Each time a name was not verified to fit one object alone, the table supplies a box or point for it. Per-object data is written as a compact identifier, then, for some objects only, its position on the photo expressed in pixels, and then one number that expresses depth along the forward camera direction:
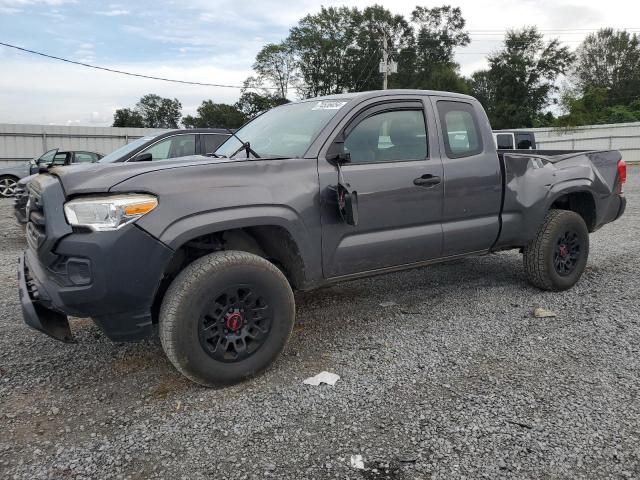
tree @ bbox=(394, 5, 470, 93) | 59.25
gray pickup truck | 2.71
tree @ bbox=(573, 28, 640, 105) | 55.53
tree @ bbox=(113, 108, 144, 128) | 73.84
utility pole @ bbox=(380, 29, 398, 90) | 29.56
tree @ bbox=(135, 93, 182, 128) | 82.88
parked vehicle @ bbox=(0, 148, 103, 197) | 14.07
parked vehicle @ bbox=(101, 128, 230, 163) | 7.82
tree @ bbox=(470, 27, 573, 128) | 49.88
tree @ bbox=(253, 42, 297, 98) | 59.03
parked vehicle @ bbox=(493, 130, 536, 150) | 16.23
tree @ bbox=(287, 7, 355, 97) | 58.94
